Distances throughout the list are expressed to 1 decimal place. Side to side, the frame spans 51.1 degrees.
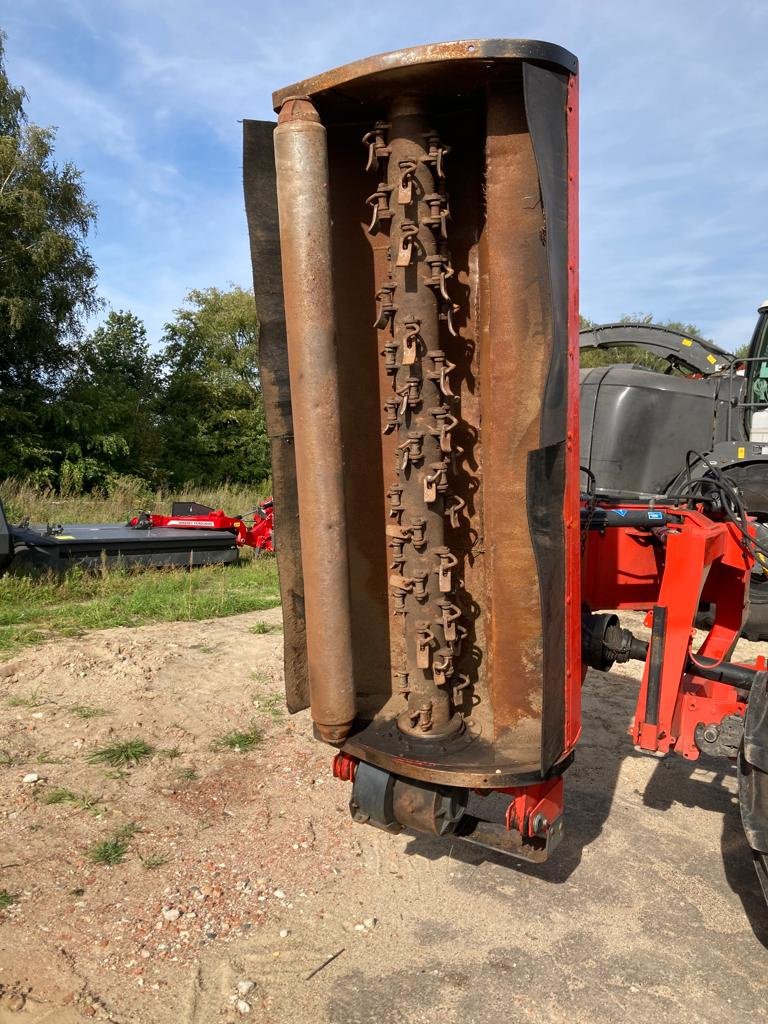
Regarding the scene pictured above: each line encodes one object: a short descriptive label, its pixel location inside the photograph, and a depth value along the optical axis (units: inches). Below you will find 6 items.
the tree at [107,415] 770.2
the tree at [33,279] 730.2
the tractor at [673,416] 341.1
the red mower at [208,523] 418.3
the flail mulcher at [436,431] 94.2
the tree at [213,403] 960.3
